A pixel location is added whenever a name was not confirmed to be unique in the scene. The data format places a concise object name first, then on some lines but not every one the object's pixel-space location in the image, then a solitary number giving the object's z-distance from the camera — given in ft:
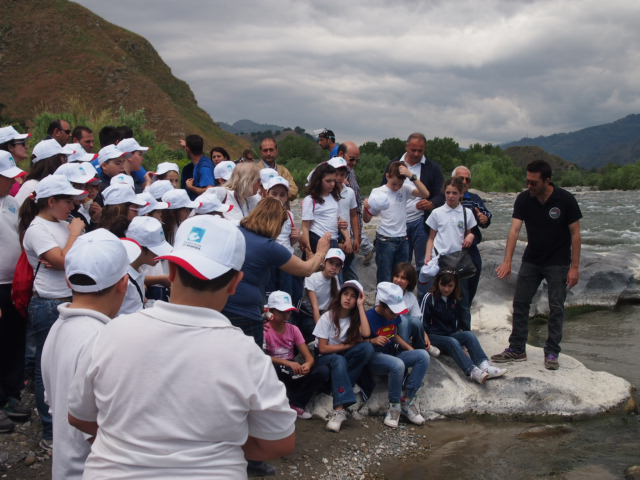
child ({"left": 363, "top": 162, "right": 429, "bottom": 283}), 21.13
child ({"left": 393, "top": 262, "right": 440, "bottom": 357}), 18.33
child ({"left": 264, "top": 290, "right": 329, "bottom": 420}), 16.31
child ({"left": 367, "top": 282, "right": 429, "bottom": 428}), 16.92
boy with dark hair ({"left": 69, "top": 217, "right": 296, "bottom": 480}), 5.32
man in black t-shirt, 18.89
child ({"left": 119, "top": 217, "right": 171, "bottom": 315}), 13.30
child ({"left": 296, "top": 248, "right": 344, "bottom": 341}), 18.20
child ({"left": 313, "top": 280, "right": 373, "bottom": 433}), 16.92
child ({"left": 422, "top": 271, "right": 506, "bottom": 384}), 18.59
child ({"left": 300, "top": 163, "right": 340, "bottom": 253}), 19.74
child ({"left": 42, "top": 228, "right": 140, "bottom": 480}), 7.13
